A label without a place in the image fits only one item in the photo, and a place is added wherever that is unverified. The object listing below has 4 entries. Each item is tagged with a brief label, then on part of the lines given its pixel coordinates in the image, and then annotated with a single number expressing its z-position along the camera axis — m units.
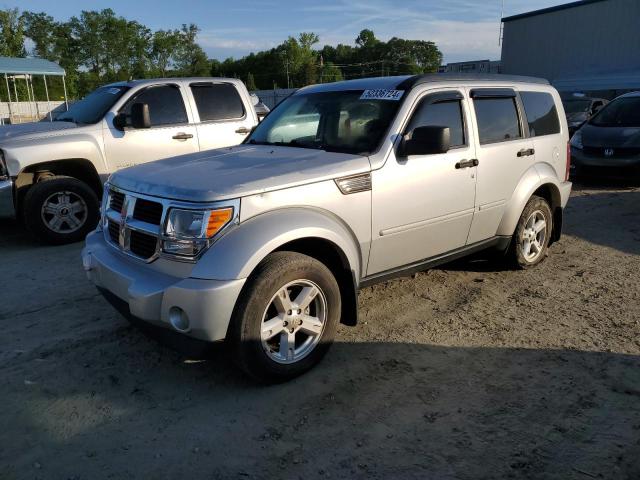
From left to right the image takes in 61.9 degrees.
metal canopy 26.80
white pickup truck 6.31
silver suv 3.04
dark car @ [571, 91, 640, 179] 9.57
